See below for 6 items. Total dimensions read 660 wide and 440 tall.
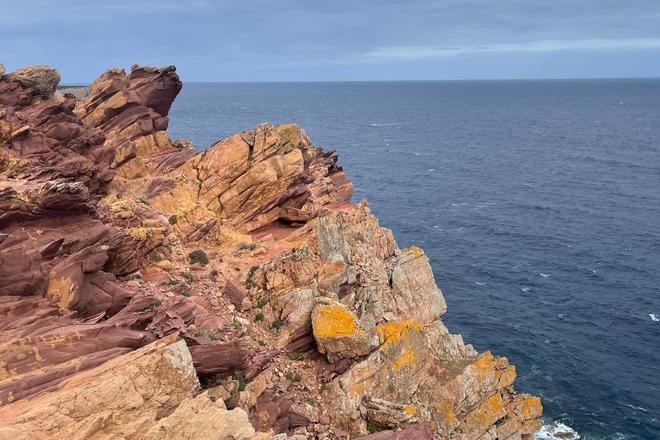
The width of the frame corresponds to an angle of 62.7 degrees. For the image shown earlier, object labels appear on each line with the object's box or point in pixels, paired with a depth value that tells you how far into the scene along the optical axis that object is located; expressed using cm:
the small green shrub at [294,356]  3412
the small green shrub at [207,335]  2630
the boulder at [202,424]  1920
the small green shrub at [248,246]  4123
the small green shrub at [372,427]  3231
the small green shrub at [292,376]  3240
